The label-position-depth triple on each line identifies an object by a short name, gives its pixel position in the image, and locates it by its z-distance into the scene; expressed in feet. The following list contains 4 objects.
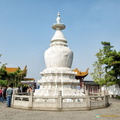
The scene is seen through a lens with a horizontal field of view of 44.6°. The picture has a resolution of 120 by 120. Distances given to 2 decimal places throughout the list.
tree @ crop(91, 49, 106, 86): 91.83
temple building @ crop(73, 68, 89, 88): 114.83
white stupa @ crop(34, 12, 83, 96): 44.29
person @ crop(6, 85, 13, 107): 40.16
